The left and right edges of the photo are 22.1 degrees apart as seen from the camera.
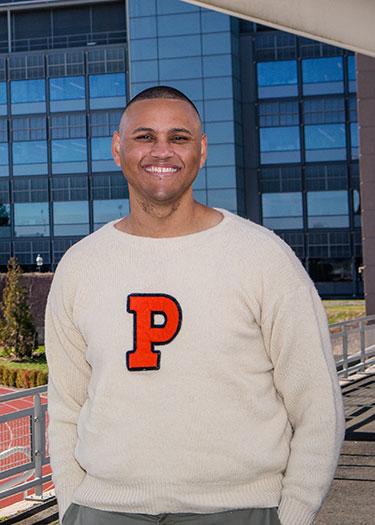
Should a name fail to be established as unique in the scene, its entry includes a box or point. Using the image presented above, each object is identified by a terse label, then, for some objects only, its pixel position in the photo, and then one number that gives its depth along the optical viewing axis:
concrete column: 35.09
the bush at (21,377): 36.03
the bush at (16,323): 41.12
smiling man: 2.73
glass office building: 64.62
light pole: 60.14
